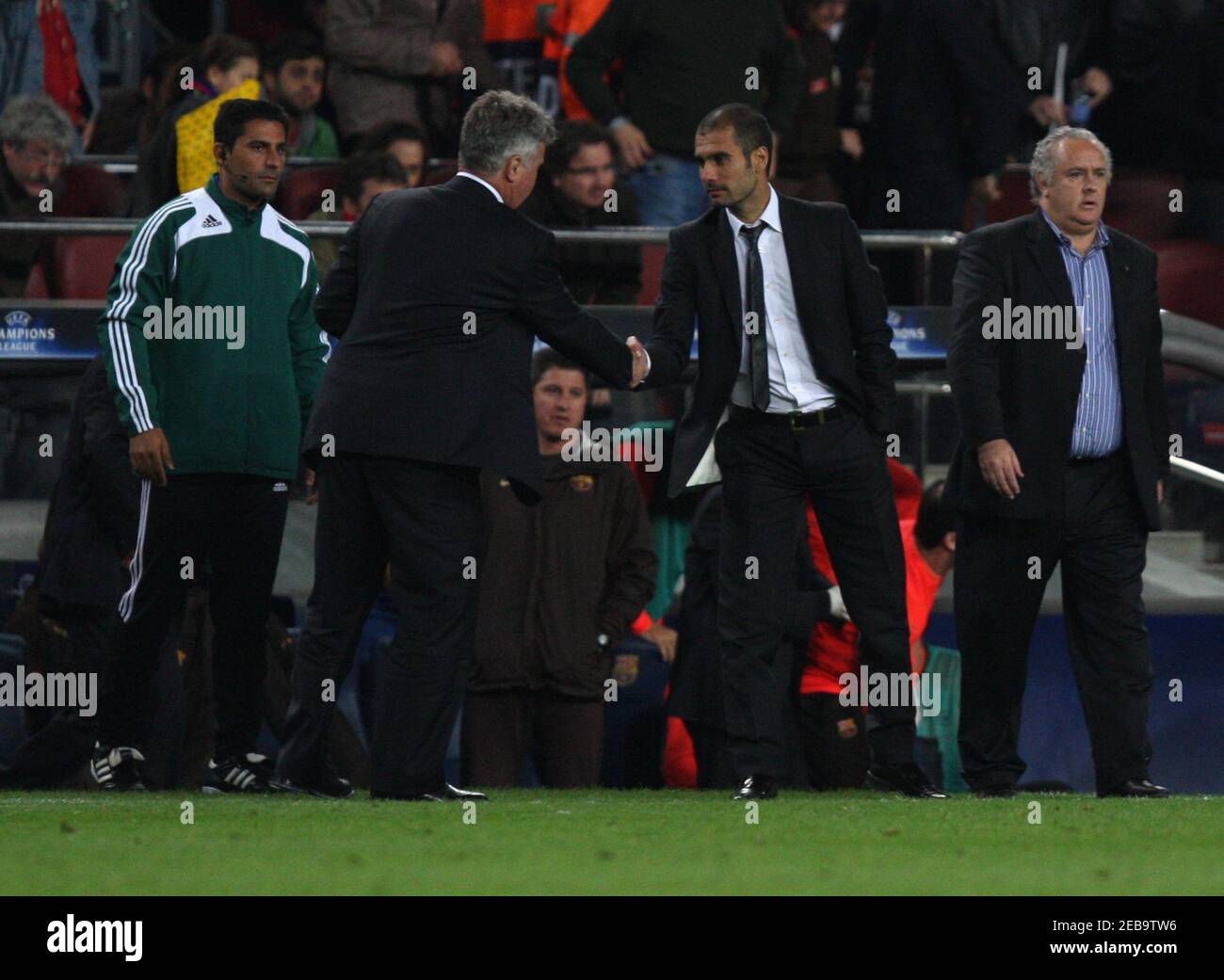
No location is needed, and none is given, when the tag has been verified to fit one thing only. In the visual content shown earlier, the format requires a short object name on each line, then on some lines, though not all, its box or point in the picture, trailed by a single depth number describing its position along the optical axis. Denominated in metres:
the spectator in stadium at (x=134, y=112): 11.23
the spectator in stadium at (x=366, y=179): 10.21
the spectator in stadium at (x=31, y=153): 11.02
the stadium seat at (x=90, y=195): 11.59
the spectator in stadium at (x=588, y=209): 10.55
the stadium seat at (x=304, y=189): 11.38
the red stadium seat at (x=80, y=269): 10.85
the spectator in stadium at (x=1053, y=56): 12.02
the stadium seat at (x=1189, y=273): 12.20
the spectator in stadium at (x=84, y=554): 8.66
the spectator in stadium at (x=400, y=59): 12.11
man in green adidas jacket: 7.85
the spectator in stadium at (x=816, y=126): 12.10
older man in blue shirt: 7.99
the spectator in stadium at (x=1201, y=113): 12.35
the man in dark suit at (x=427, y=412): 7.20
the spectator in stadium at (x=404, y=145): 10.83
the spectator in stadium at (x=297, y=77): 11.78
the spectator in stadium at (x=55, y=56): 12.30
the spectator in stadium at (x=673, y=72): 11.17
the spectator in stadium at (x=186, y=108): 10.50
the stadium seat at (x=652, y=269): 11.18
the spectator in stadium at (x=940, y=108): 11.35
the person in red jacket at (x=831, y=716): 9.34
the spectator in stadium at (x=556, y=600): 9.09
